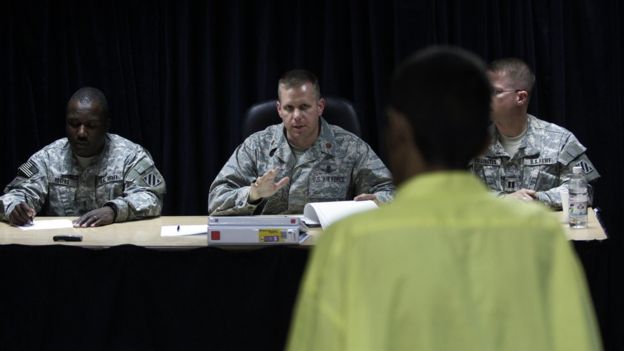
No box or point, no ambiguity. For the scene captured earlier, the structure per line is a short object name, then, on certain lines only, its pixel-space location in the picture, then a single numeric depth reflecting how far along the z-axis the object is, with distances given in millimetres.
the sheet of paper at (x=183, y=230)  5884
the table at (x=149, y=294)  5339
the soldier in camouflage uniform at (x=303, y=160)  6788
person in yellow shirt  2105
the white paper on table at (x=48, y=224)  6216
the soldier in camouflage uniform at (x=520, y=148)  6774
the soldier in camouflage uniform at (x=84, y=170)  7083
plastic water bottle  5686
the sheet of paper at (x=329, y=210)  5803
